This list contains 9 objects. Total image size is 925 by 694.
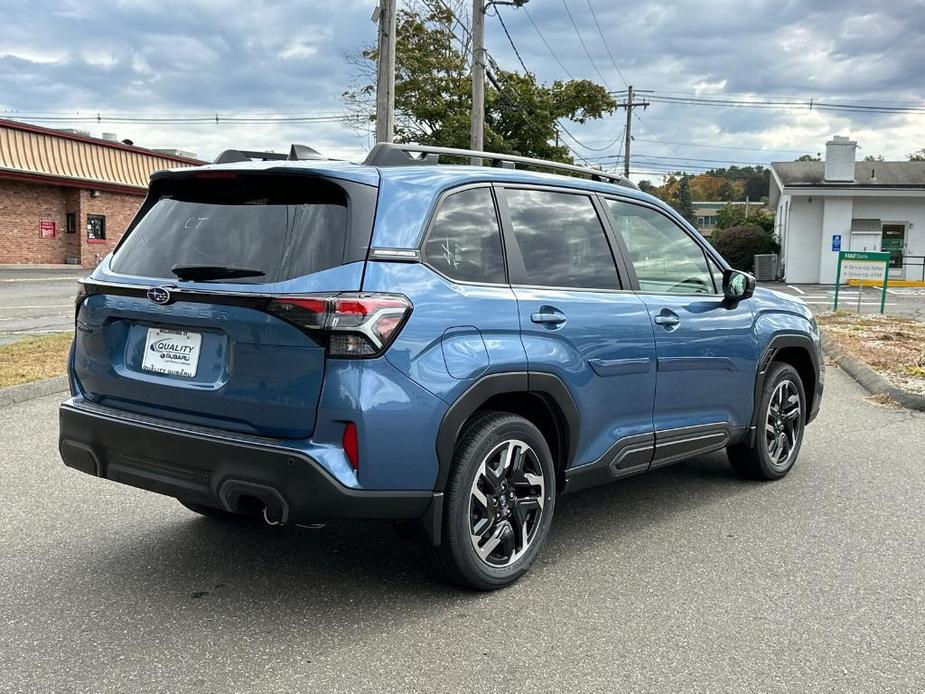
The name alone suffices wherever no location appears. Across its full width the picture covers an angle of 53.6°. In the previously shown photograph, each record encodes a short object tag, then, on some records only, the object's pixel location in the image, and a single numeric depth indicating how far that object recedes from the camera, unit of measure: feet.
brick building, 112.68
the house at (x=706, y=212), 426.92
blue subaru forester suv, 11.17
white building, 124.16
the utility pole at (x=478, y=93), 76.28
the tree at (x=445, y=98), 118.83
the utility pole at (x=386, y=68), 55.72
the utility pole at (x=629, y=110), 208.03
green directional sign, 65.00
